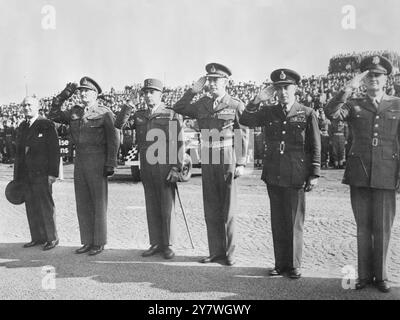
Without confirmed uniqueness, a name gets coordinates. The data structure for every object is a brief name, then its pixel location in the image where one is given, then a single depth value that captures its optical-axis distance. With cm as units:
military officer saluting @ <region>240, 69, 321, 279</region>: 494
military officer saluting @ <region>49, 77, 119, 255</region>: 608
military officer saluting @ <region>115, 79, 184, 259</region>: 586
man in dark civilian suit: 638
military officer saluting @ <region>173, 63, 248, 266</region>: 548
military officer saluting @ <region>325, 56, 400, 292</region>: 454
